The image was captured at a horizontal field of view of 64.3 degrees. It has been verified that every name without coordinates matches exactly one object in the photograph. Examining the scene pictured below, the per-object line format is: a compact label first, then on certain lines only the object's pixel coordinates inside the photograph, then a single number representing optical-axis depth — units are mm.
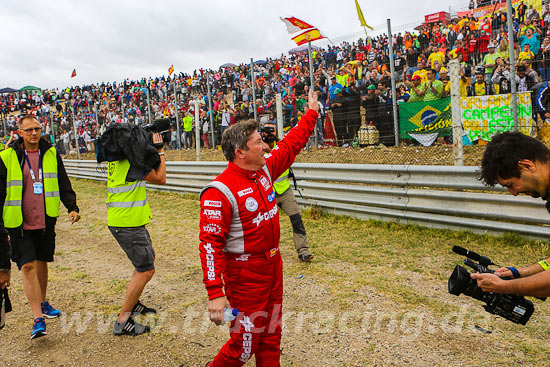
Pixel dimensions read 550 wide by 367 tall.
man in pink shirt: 4266
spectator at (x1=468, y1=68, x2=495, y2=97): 8877
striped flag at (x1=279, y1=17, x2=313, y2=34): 10000
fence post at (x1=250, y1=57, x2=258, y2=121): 13027
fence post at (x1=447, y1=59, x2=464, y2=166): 6590
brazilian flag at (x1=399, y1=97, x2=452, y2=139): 8938
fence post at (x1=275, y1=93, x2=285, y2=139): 9344
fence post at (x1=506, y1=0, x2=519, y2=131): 7977
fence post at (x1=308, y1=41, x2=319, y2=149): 11218
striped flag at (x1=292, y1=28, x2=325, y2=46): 10470
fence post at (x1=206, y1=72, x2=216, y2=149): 15120
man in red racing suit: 2680
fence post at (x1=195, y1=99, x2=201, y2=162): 12672
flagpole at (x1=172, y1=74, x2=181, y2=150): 16219
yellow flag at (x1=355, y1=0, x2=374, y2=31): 10320
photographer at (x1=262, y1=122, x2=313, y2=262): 5770
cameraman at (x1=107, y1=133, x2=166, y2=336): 4047
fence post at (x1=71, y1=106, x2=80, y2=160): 19997
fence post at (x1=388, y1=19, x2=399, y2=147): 9898
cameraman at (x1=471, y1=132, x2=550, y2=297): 2217
